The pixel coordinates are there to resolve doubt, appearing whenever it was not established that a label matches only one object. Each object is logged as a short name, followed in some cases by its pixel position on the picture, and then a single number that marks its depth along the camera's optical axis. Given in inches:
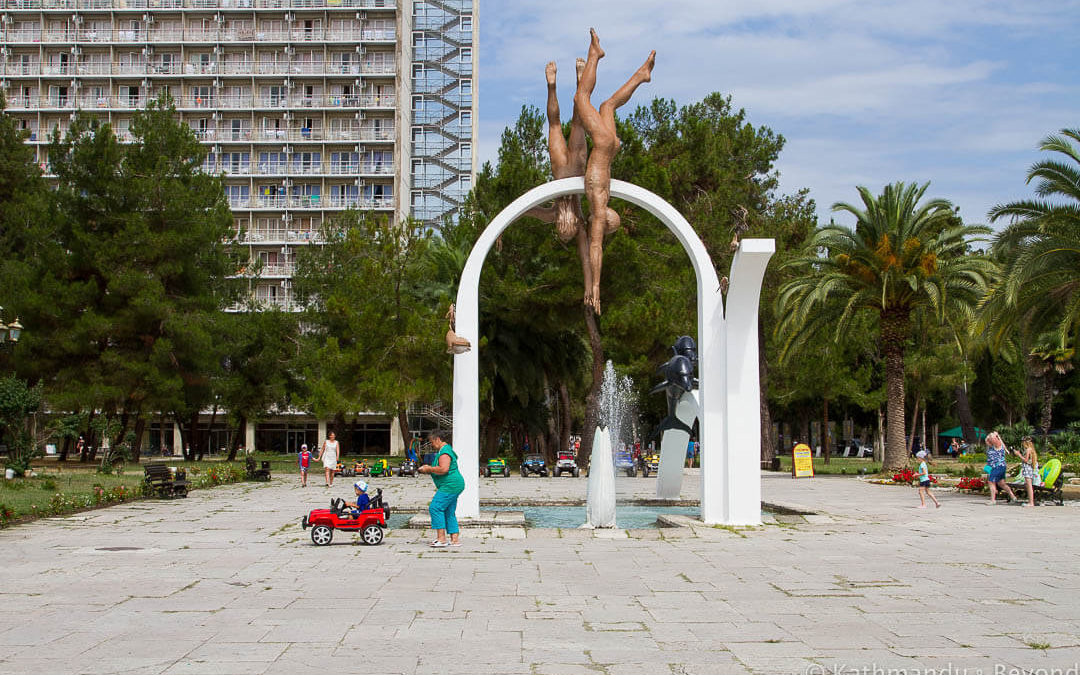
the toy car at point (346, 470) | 1236.5
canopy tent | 2379.1
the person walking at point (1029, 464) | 649.6
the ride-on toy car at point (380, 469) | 1193.7
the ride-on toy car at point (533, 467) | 1248.8
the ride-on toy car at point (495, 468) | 1226.6
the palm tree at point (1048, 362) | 1198.9
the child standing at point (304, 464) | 990.3
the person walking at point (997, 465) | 682.6
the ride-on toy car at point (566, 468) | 1222.9
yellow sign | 1152.2
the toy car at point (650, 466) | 1178.4
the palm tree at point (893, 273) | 1062.4
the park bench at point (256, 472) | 1082.1
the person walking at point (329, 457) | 916.0
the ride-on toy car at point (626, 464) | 1289.4
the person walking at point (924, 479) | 654.5
